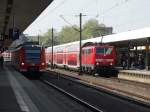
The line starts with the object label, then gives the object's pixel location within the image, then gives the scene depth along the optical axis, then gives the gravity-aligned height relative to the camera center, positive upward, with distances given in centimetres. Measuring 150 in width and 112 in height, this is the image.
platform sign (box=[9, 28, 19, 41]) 5575 +369
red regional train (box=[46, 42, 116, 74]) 4572 +82
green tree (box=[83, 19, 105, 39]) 15477 +1238
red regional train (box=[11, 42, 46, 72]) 4097 +65
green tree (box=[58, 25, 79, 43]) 16878 +1095
